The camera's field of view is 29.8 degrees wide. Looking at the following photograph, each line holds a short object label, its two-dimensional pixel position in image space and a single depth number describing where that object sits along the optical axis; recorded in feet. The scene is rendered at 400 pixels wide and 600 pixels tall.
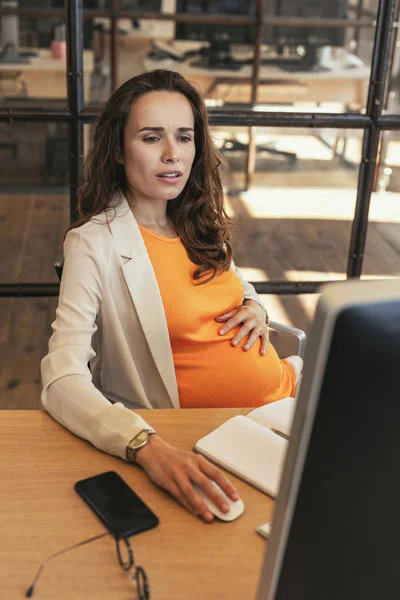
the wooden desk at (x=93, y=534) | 2.96
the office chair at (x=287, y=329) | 5.77
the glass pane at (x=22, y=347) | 8.71
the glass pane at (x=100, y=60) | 18.47
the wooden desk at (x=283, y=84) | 17.46
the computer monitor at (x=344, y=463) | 1.73
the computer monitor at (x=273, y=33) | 17.67
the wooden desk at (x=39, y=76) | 16.58
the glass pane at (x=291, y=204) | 13.07
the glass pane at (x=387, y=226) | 12.61
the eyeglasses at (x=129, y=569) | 2.89
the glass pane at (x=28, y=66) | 16.60
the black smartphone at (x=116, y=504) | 3.27
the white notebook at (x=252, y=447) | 3.60
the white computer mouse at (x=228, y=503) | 3.35
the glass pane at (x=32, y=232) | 11.57
